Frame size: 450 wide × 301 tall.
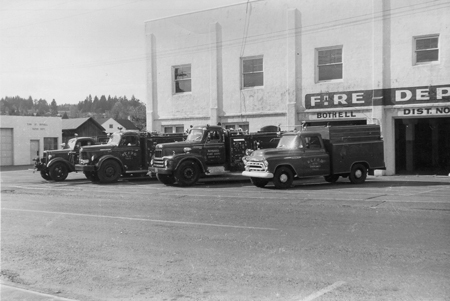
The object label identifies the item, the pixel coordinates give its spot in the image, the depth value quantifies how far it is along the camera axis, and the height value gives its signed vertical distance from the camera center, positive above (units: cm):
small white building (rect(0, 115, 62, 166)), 4441 +77
